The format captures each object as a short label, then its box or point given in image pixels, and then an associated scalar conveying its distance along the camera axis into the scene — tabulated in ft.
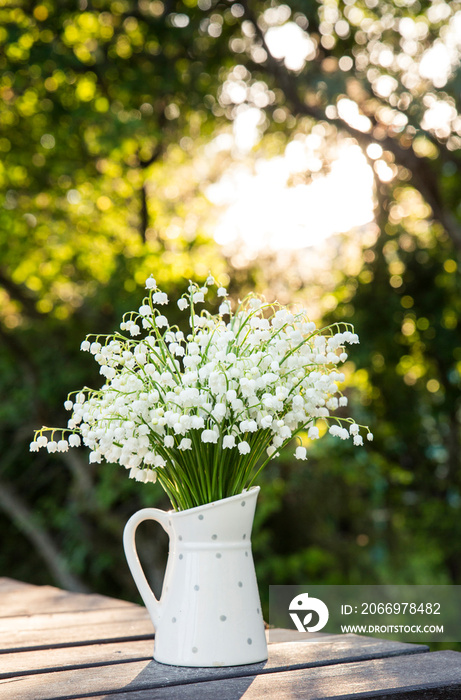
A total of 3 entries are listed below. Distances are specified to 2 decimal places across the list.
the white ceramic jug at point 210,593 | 4.20
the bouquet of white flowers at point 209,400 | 4.12
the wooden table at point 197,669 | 3.81
